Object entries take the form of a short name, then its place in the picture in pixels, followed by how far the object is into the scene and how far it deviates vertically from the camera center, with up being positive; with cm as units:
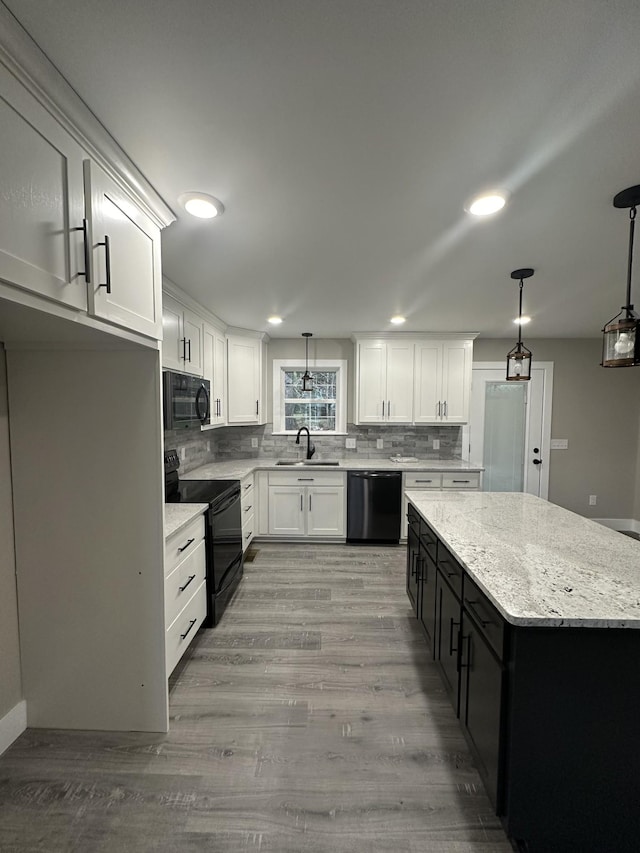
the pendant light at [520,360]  235 +36
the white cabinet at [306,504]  414 -104
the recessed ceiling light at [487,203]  151 +91
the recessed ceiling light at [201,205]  154 +92
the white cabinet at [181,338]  258 +59
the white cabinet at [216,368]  346 +45
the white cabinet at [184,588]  192 -103
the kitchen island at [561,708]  114 -95
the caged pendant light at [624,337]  143 +32
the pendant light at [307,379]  446 +43
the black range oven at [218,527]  252 -87
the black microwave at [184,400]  228 +9
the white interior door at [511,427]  466 -16
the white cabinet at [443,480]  411 -74
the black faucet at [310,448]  463 -45
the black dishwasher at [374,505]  408 -104
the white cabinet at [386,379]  433 +42
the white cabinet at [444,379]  430 +43
